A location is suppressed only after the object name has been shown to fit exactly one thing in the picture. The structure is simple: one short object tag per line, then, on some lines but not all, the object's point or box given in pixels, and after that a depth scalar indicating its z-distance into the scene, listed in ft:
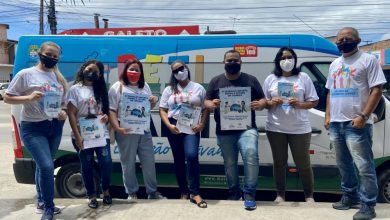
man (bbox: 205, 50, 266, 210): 15.07
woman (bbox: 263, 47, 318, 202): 15.55
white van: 17.83
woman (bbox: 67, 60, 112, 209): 15.05
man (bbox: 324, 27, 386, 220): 13.11
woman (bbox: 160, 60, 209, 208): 15.84
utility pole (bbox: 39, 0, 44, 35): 82.99
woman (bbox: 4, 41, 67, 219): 13.67
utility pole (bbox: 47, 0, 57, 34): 76.51
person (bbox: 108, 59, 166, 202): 16.14
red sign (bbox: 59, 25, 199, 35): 20.26
